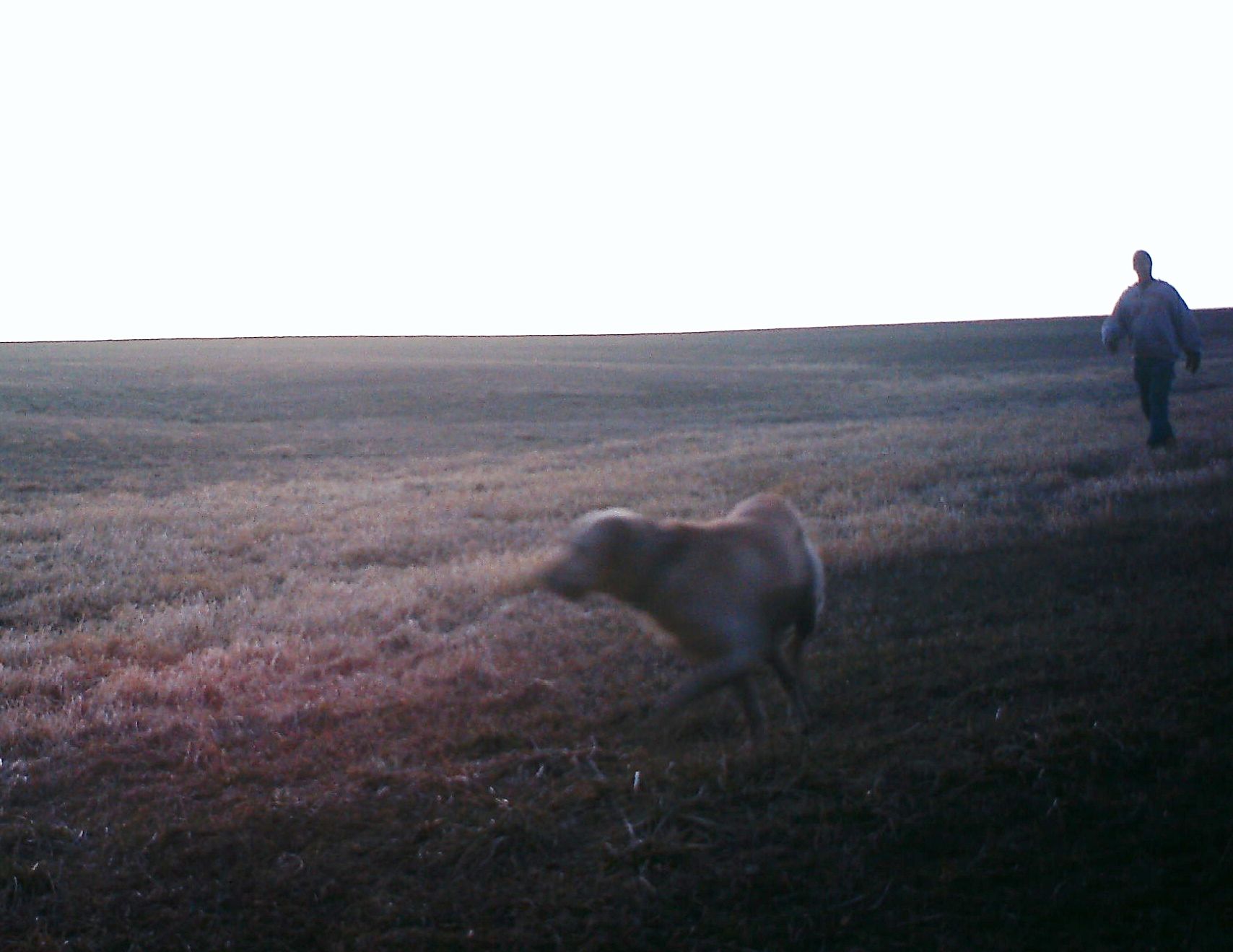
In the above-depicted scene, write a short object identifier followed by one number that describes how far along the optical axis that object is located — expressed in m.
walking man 12.73
